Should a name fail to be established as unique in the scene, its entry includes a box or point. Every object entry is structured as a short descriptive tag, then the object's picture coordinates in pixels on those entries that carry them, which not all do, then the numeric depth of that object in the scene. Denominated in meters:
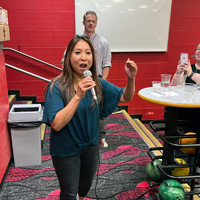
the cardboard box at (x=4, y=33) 2.02
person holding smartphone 1.93
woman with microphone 1.17
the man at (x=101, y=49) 2.62
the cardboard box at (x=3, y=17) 2.07
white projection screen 3.54
